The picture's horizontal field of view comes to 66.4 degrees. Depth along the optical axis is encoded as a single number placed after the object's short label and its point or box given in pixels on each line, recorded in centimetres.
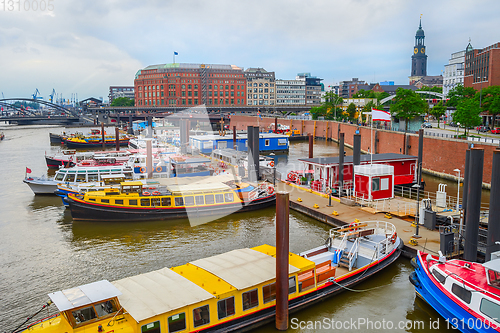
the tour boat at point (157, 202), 2767
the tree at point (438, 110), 8419
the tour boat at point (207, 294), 1155
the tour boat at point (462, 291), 1220
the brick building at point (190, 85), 17488
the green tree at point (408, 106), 6362
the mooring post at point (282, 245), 1288
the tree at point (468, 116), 4981
